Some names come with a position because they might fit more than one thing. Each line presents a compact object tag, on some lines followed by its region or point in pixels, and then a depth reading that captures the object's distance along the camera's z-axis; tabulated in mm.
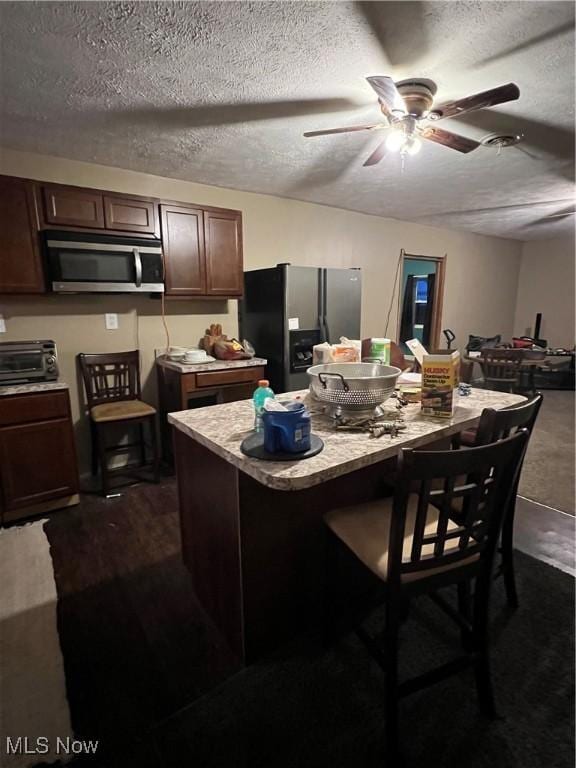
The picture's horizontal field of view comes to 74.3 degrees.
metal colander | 1425
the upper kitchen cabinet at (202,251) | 2945
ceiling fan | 1546
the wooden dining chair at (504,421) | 1239
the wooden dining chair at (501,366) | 4285
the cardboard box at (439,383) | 1470
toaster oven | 2301
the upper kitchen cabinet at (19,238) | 2336
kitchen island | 1297
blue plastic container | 1162
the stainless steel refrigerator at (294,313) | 3223
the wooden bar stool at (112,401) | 2707
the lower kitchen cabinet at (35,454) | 2285
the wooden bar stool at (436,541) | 999
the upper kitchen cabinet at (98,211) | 2469
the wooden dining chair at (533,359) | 4418
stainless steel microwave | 2490
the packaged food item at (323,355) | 1828
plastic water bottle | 1433
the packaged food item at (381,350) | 1906
